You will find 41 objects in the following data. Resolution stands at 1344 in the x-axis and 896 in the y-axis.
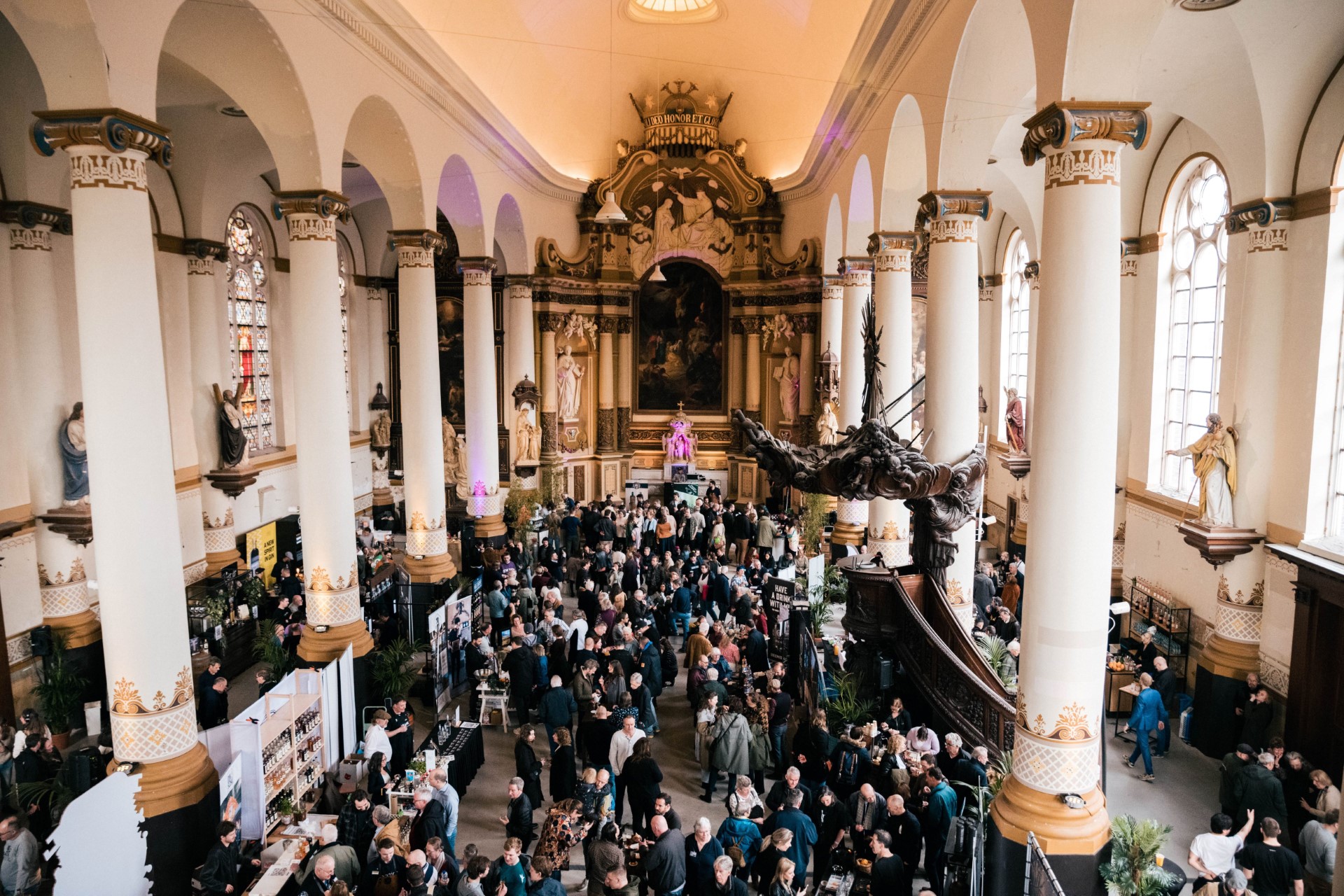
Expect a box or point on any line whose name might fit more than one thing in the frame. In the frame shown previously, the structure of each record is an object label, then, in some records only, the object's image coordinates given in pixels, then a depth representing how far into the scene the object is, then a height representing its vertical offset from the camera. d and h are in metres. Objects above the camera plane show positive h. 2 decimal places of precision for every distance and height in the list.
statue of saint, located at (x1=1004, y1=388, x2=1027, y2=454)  18.44 -1.18
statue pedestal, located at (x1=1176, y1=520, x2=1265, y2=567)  10.45 -2.06
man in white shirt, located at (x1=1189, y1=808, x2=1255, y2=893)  6.68 -3.69
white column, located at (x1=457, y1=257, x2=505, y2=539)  17.27 -1.03
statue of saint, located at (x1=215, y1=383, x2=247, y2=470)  15.47 -1.12
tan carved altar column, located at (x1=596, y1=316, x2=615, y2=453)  24.30 -0.52
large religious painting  24.72 +0.76
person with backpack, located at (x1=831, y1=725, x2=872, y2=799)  7.82 -3.53
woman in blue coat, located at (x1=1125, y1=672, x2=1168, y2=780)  9.80 -3.88
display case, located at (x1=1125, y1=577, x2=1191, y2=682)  12.08 -3.69
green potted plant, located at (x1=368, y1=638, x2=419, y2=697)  11.12 -3.84
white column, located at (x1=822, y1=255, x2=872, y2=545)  17.77 +0.17
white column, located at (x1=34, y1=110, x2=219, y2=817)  7.00 -0.69
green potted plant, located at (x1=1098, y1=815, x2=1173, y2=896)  6.35 -3.61
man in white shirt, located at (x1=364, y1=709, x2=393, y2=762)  8.66 -3.62
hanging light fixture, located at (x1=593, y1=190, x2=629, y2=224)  14.70 +2.60
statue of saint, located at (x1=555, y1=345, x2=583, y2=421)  23.45 -0.39
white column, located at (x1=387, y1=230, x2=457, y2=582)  13.86 -0.67
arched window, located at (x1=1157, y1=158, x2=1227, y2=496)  12.25 +0.80
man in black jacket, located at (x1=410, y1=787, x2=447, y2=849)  7.14 -3.66
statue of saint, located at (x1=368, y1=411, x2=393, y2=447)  22.61 -1.57
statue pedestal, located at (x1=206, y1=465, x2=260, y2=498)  15.23 -1.92
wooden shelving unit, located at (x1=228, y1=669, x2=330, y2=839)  7.82 -3.56
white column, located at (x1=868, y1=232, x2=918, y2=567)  13.37 +0.56
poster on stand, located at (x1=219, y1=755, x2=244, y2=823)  7.23 -3.60
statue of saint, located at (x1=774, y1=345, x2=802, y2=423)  23.39 -0.45
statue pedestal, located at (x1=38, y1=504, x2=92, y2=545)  11.62 -2.01
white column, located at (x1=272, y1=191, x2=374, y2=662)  10.62 -0.73
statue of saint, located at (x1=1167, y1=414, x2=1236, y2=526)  10.49 -1.25
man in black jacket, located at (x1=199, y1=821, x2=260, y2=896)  6.55 -3.71
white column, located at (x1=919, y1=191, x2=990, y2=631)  10.68 +0.32
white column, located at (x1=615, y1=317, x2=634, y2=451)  24.59 -0.31
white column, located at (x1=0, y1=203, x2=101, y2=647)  11.22 -0.34
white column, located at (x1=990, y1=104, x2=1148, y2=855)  6.67 -0.86
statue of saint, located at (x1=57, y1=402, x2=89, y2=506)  11.77 -1.19
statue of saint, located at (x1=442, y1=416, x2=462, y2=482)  20.95 -2.10
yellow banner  16.56 -3.46
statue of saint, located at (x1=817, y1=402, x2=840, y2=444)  20.19 -1.28
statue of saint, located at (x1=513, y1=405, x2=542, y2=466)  21.02 -1.62
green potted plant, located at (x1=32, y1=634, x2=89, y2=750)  10.50 -3.94
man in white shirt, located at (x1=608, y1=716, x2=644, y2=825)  8.47 -3.61
